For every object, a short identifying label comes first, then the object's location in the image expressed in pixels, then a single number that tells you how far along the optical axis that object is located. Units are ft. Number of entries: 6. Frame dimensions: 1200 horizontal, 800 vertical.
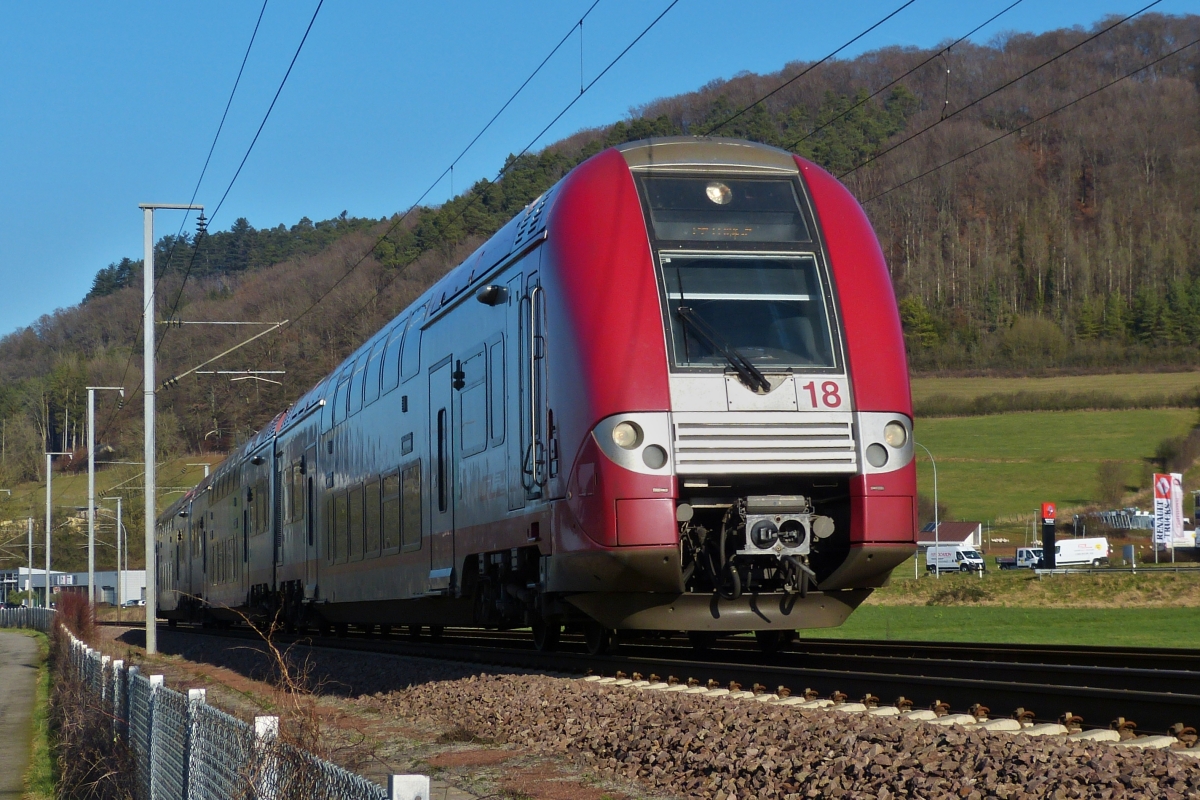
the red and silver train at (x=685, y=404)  32.71
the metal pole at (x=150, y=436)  75.82
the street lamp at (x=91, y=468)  142.51
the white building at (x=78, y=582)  320.70
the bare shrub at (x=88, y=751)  30.68
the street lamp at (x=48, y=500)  177.34
